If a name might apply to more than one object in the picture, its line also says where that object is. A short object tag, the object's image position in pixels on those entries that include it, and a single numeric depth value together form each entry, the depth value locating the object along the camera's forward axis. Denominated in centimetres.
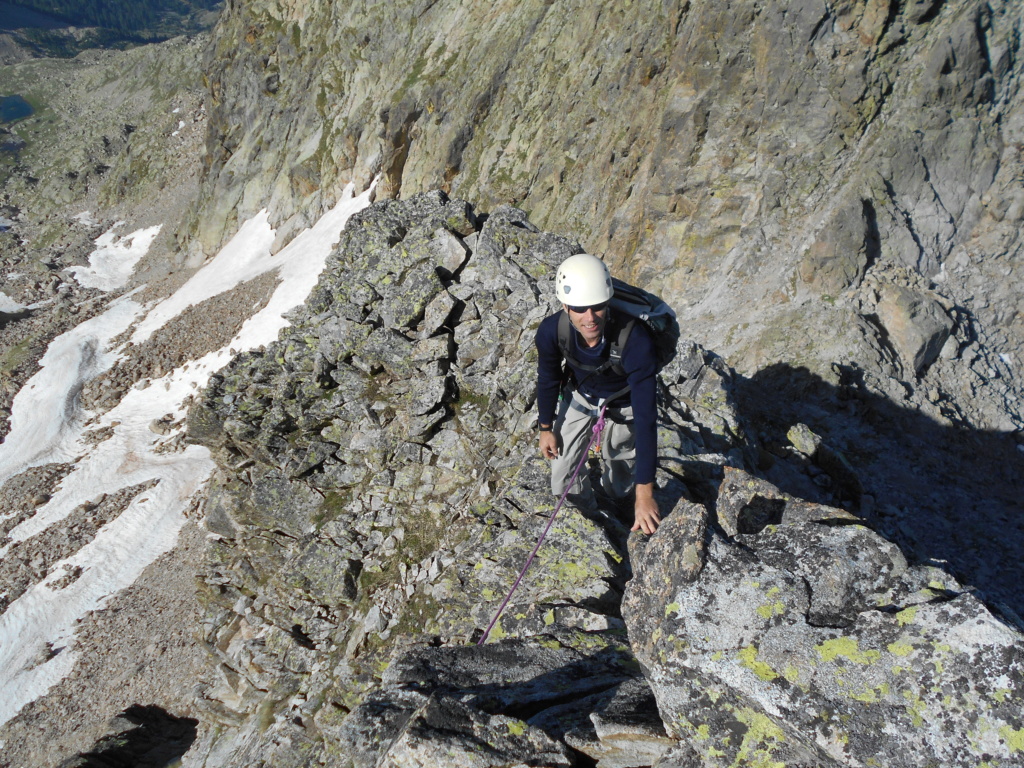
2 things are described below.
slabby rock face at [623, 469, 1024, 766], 394
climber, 663
